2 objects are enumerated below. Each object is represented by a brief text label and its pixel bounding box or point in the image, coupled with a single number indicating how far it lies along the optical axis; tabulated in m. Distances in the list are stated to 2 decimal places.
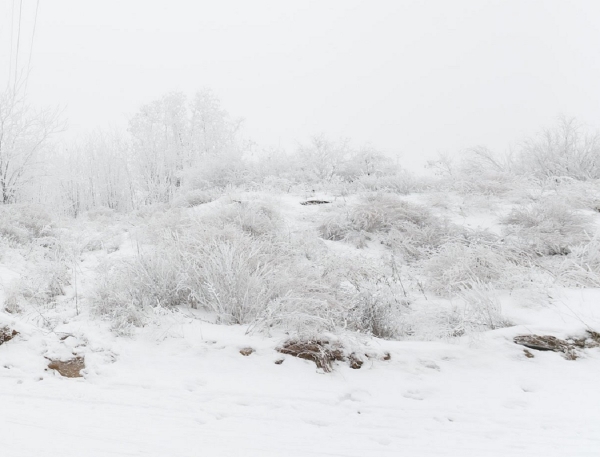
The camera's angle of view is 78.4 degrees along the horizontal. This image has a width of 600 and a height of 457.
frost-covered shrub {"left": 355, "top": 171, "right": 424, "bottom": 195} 7.52
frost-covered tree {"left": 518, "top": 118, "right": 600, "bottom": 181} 8.34
